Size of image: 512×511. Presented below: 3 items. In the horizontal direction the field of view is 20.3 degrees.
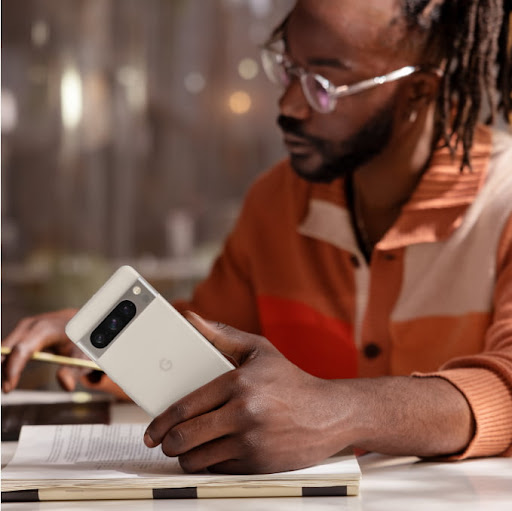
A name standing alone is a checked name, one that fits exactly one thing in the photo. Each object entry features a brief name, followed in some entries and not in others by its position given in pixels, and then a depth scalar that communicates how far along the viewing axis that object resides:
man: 1.56
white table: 1.12
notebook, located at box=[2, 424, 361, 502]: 1.14
